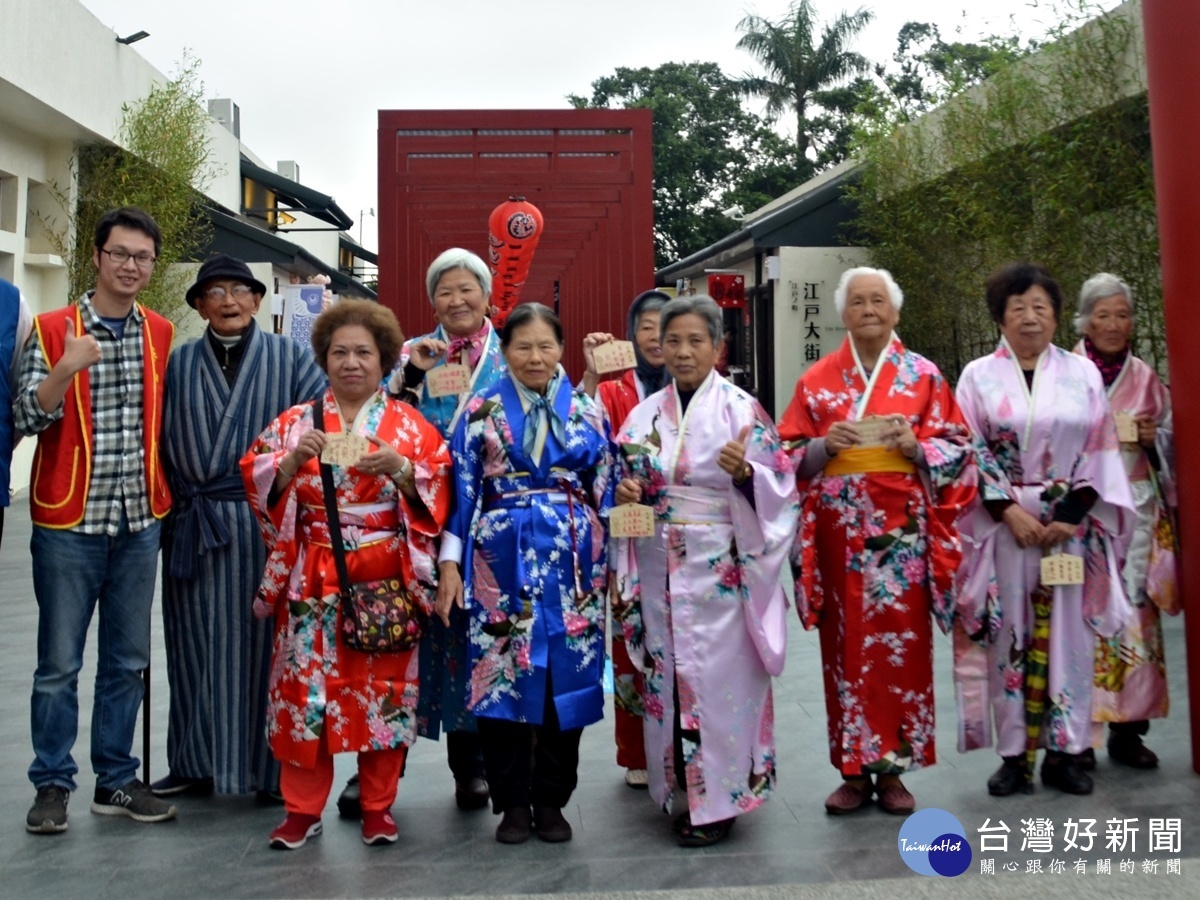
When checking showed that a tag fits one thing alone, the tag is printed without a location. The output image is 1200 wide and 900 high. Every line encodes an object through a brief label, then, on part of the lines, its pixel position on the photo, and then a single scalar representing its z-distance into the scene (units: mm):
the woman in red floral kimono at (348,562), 3436
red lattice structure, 8398
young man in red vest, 3623
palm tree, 28531
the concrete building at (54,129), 11695
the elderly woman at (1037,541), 3887
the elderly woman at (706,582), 3527
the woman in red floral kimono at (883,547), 3703
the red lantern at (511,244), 6785
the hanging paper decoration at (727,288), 16125
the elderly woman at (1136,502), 4168
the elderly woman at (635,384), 4121
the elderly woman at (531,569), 3480
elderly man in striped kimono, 3799
